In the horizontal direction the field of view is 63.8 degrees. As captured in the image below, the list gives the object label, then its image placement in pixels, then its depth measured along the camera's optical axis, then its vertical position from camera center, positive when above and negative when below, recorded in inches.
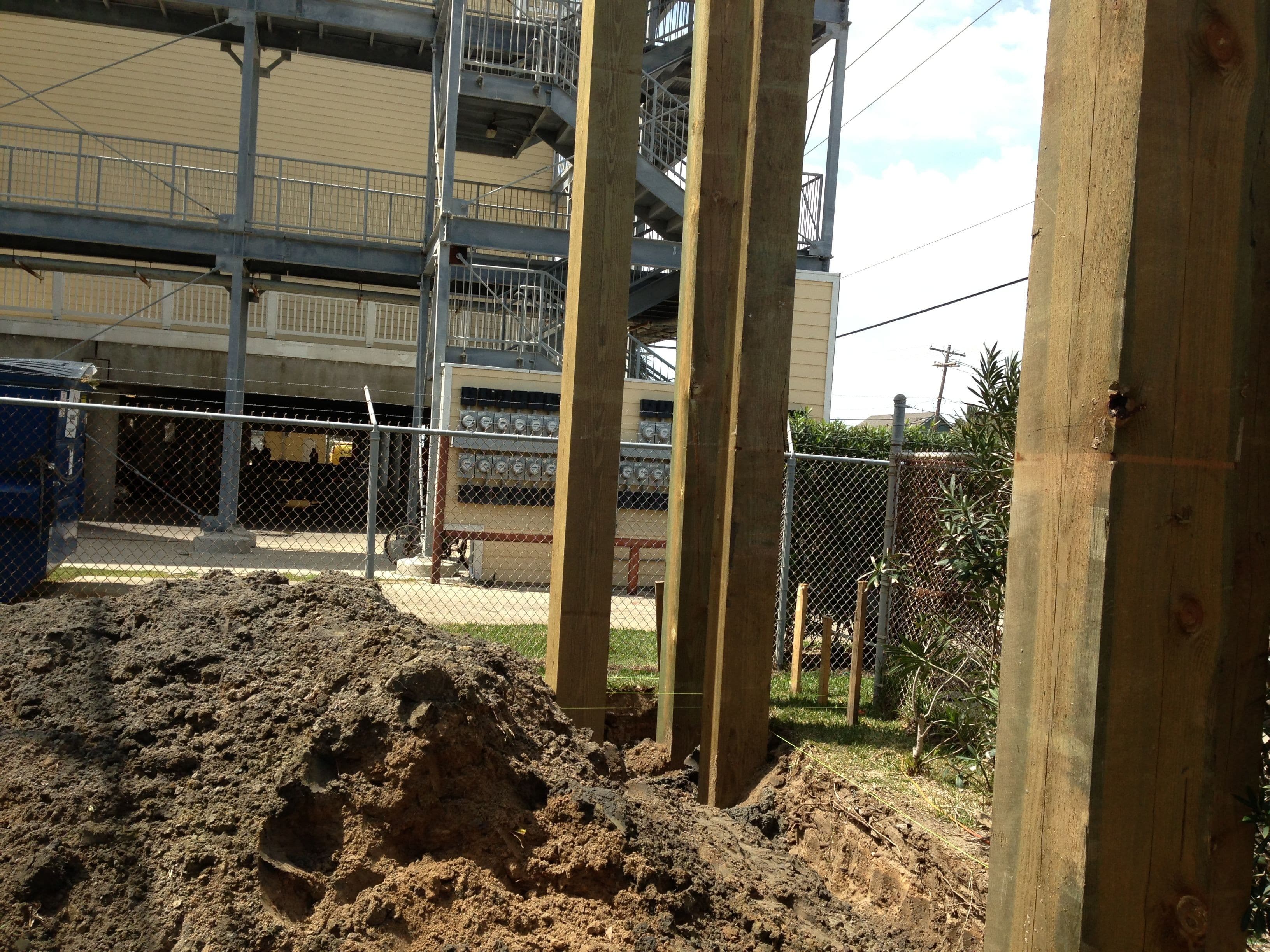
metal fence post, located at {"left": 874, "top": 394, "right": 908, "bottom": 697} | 271.4 -19.6
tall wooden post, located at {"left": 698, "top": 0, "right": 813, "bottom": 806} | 165.9 +11.6
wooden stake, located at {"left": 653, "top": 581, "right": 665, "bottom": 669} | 226.9 -35.5
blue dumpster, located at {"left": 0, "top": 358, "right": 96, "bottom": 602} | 361.7 -27.9
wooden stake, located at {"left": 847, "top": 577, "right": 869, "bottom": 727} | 241.6 -46.5
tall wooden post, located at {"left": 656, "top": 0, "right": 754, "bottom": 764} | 176.4 +19.2
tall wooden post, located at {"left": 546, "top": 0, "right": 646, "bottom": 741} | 180.1 +16.6
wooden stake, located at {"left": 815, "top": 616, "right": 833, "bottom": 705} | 277.0 -53.8
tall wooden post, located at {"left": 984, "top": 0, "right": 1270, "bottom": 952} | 56.9 -0.4
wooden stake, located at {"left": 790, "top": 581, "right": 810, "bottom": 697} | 287.6 -50.3
